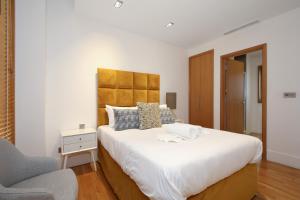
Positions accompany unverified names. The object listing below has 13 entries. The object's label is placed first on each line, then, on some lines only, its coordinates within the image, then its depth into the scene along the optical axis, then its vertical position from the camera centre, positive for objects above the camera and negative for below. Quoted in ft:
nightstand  6.84 -2.03
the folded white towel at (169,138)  5.21 -1.42
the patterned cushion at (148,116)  7.68 -0.86
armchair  3.76 -2.18
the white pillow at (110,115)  8.13 -0.87
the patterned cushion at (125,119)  7.47 -1.00
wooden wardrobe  11.99 +0.95
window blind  5.32 +1.10
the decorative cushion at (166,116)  8.79 -1.01
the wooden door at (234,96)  11.55 +0.32
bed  3.35 -1.80
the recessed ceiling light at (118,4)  7.09 +4.74
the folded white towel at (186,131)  5.59 -1.23
